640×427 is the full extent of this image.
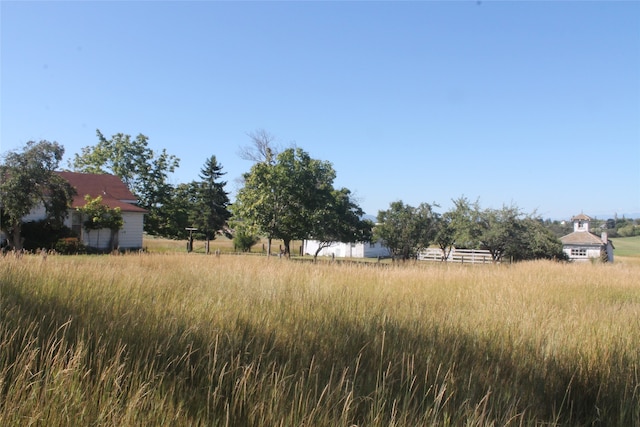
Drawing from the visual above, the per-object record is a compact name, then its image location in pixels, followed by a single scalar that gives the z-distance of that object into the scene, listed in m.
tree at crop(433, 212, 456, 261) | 32.41
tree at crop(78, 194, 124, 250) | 27.20
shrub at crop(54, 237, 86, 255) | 24.05
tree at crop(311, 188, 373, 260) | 25.66
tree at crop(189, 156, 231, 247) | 40.31
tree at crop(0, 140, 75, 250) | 21.16
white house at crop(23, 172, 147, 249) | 27.73
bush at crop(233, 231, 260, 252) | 41.75
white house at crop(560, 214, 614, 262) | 52.03
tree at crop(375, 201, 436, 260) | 31.92
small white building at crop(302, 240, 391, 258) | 52.94
